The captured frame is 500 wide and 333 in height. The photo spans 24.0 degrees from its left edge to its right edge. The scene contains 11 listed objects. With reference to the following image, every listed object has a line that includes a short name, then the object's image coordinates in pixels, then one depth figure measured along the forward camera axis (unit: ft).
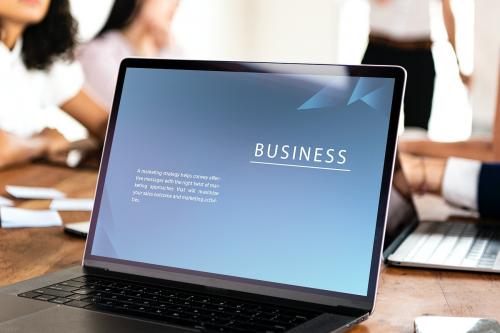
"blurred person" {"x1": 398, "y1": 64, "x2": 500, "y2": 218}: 5.61
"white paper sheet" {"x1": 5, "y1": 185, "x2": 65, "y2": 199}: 6.01
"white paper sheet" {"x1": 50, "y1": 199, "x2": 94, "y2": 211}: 5.65
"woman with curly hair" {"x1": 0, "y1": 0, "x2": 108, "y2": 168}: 6.29
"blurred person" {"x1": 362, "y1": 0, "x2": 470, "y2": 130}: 13.77
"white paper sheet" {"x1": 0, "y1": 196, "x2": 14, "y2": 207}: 5.82
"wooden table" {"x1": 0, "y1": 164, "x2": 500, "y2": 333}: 3.87
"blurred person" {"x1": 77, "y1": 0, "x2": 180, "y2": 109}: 7.30
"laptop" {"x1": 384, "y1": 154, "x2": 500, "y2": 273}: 4.45
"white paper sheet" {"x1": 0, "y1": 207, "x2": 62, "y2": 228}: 5.21
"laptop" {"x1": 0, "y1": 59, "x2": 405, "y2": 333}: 3.73
